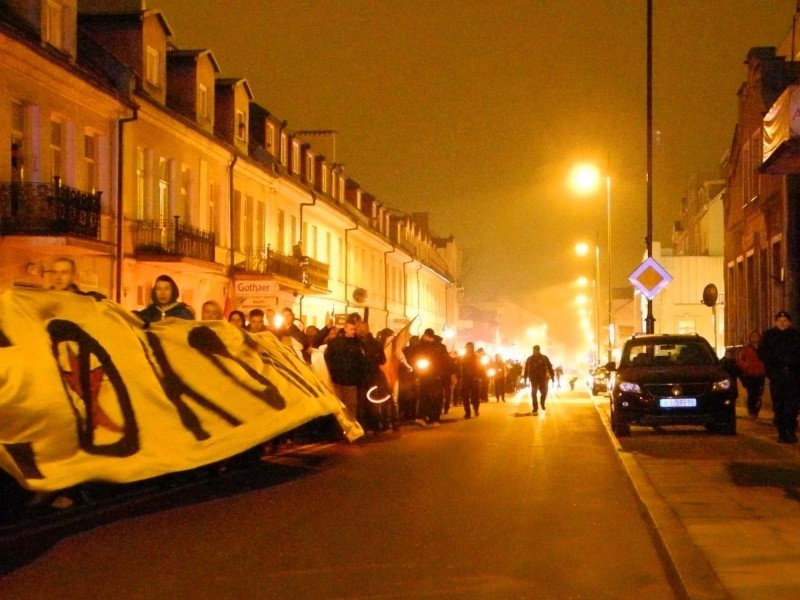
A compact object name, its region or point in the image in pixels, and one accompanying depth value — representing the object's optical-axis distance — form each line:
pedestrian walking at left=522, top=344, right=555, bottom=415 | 32.78
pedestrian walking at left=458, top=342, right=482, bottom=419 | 30.86
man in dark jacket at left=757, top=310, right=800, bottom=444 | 17.73
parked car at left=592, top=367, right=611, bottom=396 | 55.06
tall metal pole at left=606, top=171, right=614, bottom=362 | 45.98
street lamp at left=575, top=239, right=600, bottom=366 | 60.72
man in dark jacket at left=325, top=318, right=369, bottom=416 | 21.00
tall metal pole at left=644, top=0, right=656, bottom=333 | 31.70
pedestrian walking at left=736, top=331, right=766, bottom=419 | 23.58
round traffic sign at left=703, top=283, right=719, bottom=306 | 27.50
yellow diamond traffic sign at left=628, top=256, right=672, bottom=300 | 26.48
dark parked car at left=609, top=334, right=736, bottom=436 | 20.69
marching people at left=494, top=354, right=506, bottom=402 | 46.44
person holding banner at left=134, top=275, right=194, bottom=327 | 14.16
